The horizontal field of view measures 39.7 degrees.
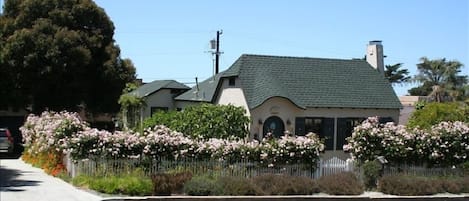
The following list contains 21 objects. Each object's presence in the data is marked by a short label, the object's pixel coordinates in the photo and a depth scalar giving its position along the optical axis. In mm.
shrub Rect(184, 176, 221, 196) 18203
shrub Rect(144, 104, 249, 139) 29047
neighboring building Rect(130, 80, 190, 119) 39125
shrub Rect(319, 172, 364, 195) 19750
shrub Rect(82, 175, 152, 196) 17625
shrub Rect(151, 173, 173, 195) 17922
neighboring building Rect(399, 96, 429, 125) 42806
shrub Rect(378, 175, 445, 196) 20562
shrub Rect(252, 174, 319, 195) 19094
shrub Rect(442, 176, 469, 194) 21562
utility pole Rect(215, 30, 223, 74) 47969
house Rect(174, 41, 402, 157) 30375
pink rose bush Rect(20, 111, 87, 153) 21766
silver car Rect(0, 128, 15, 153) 32781
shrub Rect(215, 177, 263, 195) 18547
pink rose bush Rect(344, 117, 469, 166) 22359
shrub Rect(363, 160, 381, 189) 21234
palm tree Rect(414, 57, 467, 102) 59688
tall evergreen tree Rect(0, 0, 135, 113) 35812
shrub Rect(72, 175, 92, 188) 18584
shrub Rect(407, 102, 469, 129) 29812
